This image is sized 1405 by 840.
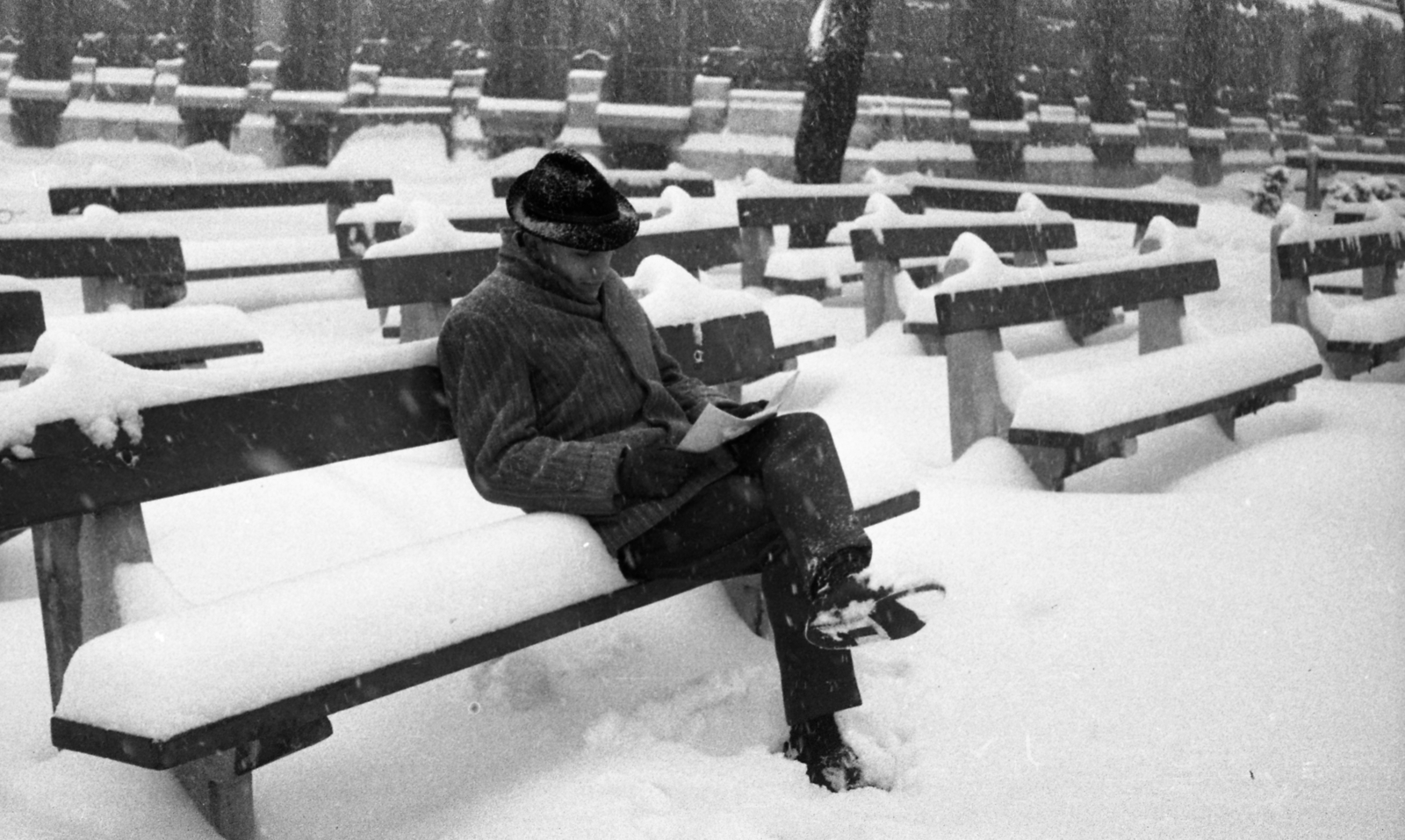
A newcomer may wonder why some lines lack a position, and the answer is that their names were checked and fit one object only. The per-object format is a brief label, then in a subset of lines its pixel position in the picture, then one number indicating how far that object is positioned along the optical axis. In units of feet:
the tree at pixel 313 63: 57.57
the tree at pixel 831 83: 37.04
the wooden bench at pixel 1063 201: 32.14
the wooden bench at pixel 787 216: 29.40
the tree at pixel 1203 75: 70.28
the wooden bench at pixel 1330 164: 53.47
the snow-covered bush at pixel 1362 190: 54.49
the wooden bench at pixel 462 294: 13.12
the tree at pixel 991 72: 61.98
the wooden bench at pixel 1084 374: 16.33
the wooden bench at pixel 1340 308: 23.32
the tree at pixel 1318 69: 77.00
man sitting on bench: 9.55
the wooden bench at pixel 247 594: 7.84
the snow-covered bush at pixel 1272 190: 58.59
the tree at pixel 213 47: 57.36
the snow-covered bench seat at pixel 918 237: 26.02
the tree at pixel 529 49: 57.31
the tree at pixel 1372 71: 78.89
